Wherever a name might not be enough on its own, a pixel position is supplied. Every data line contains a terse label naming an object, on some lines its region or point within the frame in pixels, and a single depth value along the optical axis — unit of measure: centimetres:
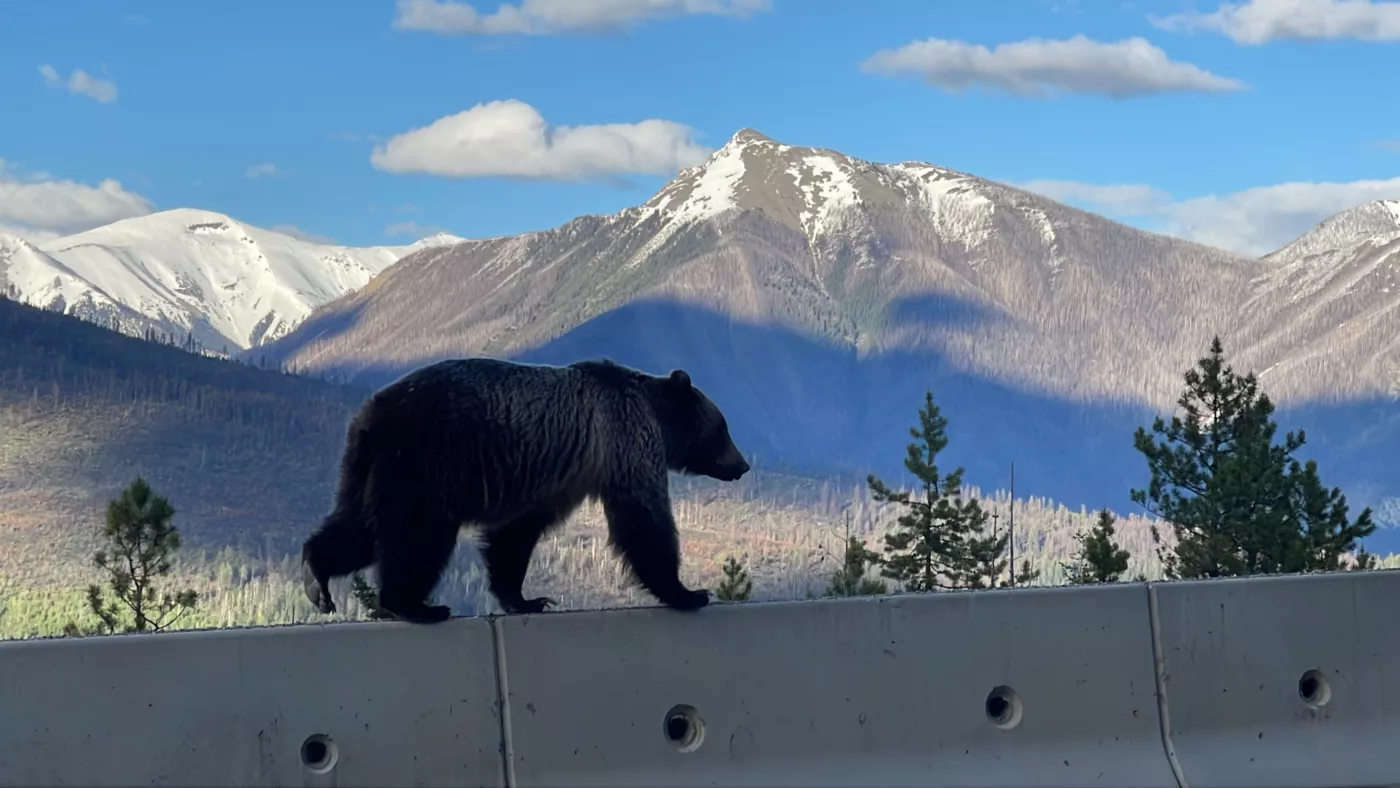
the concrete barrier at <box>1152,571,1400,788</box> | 799
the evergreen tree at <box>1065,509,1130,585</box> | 2809
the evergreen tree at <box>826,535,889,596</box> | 3078
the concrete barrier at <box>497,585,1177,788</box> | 719
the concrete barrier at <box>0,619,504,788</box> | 636
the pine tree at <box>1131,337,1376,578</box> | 3034
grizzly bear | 761
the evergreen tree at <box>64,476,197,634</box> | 2783
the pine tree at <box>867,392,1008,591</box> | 3966
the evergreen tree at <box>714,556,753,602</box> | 4175
